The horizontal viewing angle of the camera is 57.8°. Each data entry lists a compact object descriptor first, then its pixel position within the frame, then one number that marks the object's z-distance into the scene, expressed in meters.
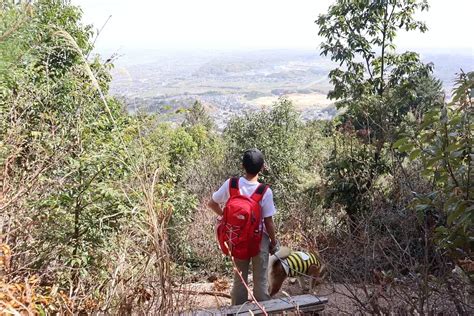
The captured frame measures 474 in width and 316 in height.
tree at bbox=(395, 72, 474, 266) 2.17
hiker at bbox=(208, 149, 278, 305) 2.99
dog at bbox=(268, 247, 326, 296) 3.92
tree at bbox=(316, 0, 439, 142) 6.55
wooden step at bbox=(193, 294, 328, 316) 2.75
